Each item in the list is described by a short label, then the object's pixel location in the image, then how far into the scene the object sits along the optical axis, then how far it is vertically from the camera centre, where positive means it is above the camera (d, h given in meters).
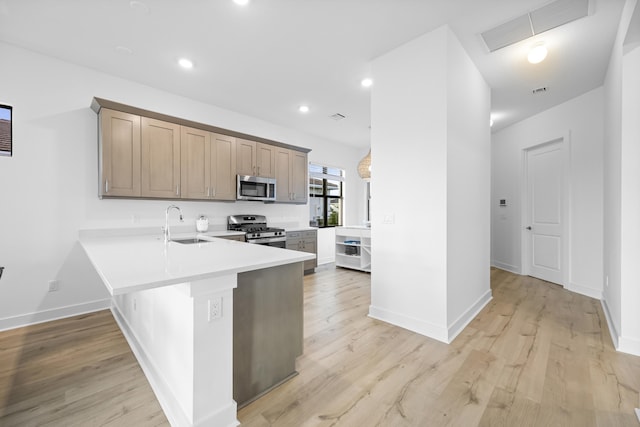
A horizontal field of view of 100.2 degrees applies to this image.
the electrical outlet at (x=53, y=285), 2.95 -0.79
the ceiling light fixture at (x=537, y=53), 2.64 +1.59
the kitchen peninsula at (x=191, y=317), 1.31 -0.56
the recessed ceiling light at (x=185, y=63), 3.02 +1.74
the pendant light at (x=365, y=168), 4.44 +0.77
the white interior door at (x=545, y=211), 4.30 +0.02
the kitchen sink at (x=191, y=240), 3.13 -0.31
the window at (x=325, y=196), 6.18 +0.43
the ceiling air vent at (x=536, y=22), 2.19 +1.68
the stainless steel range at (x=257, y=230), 4.21 -0.27
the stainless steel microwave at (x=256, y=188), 4.22 +0.42
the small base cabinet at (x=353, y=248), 4.97 -0.68
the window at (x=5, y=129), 2.73 +0.88
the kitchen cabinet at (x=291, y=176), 4.86 +0.72
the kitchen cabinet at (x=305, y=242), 4.82 -0.54
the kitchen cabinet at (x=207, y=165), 3.68 +0.71
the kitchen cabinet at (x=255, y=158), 4.29 +0.93
